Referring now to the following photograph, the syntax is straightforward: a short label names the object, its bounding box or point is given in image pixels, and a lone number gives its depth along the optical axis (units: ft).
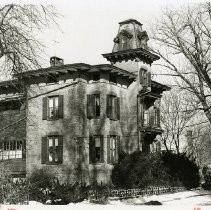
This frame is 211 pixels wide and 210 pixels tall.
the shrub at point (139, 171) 95.09
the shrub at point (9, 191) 45.80
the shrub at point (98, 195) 71.31
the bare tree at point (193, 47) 66.13
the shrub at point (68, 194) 66.64
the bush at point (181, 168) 107.65
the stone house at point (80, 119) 98.63
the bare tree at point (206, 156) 236.10
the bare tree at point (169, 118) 156.28
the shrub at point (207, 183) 111.34
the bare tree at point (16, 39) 47.14
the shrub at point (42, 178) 68.49
